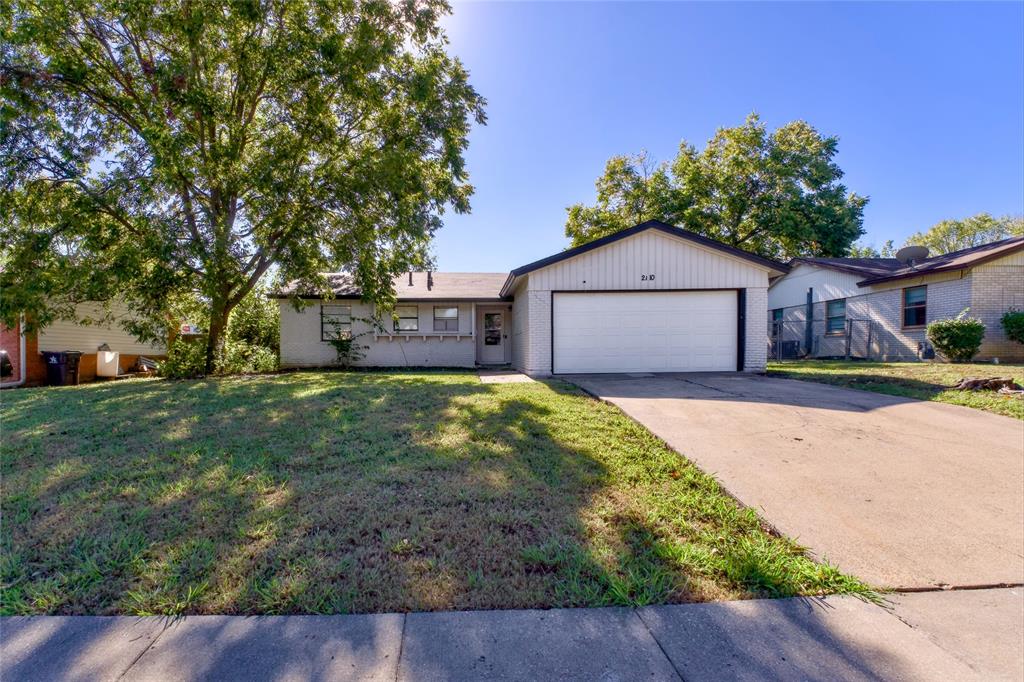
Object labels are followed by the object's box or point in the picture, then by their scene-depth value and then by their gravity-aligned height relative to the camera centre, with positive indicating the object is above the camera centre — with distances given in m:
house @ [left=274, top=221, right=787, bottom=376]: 10.71 +0.74
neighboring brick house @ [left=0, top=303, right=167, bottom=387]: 10.92 -0.13
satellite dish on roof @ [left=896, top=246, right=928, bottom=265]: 16.83 +3.11
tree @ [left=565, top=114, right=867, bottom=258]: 20.77 +7.04
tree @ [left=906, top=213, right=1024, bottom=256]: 37.16 +9.05
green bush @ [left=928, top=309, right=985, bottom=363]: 11.79 -0.17
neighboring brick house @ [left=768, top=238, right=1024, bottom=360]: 12.54 +1.13
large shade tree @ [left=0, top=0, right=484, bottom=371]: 9.29 +4.83
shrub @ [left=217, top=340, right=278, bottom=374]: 12.20 -0.64
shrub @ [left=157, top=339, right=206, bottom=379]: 11.04 -0.62
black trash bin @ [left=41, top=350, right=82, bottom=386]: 11.24 -0.73
